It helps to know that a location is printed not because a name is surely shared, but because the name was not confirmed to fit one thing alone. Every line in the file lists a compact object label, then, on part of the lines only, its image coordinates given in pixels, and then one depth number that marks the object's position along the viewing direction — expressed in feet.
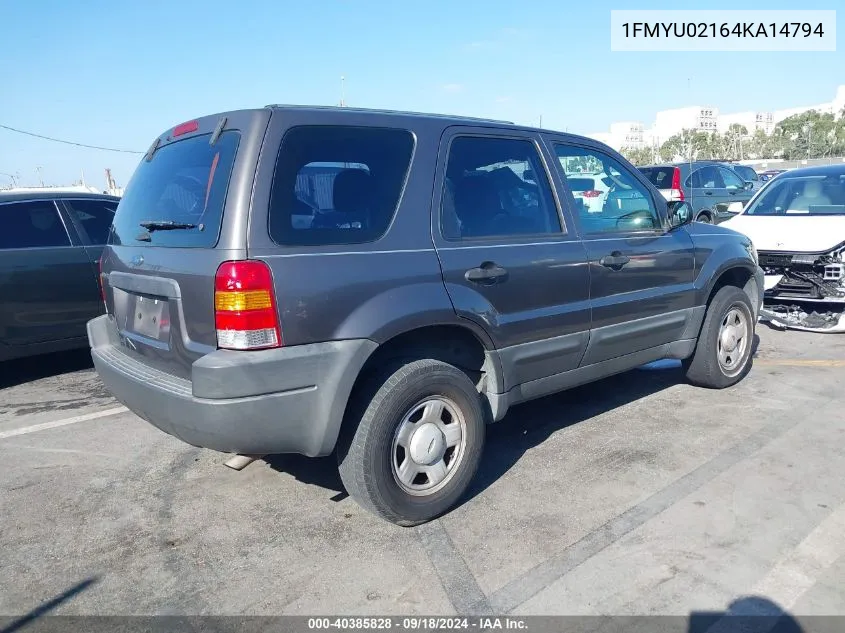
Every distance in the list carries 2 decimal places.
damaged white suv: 20.56
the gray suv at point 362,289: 8.69
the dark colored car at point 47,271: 17.85
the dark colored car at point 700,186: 41.52
